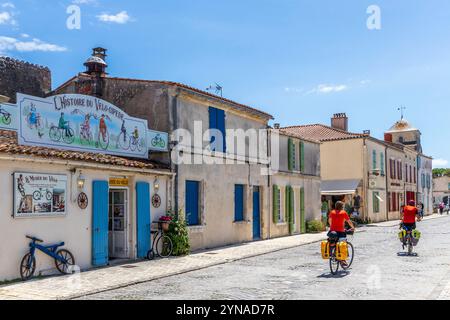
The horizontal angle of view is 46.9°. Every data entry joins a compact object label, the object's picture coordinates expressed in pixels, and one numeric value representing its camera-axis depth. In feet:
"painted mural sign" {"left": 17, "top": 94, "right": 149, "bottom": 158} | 38.11
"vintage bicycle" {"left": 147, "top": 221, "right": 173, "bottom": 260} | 49.14
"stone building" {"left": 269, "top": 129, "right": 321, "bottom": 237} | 72.95
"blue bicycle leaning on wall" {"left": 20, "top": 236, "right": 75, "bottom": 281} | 35.32
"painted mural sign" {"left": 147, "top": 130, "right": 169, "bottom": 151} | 50.54
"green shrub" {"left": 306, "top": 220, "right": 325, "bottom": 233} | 82.17
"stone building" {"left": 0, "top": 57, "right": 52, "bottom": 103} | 61.26
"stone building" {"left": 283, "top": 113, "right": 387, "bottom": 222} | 109.70
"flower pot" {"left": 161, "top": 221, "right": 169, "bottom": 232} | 48.91
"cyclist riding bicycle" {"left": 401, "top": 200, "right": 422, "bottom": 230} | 49.42
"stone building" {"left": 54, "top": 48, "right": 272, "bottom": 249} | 52.80
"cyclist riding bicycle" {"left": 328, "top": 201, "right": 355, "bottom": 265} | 37.68
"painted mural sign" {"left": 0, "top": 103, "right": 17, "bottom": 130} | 35.76
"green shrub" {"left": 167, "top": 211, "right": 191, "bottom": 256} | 49.52
